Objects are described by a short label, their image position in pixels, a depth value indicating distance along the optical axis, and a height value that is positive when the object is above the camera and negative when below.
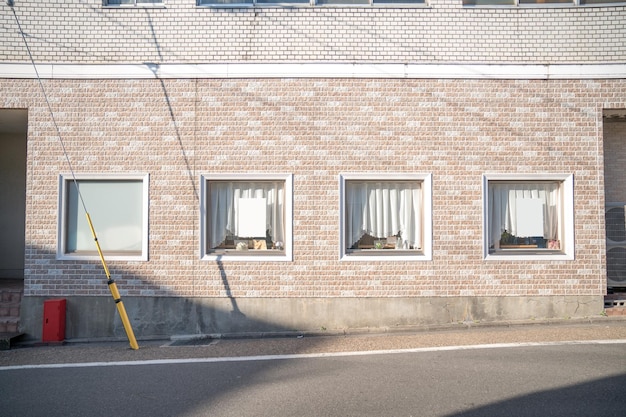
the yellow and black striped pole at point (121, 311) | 9.02 -1.05
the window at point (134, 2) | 10.73 +4.38
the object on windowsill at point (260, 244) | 10.56 +0.00
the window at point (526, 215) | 10.55 +0.53
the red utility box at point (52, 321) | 9.91 -1.30
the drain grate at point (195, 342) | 9.43 -1.60
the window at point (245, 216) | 10.48 +0.50
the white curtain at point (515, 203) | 10.63 +0.75
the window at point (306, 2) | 10.57 +4.33
